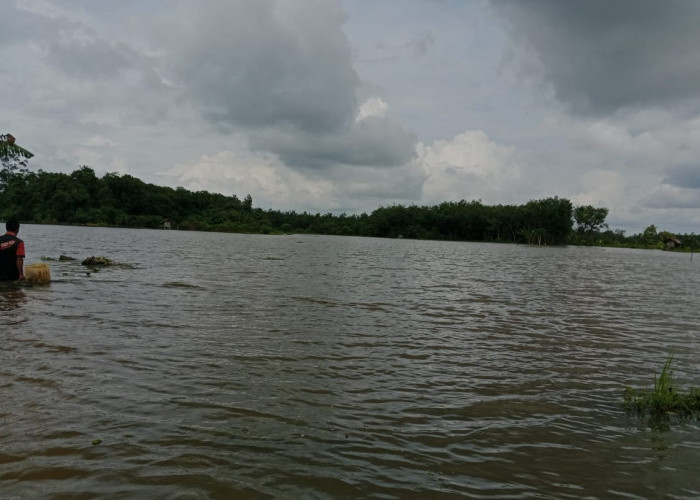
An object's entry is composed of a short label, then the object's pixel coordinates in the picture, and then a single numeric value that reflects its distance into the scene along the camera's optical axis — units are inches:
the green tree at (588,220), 6412.4
